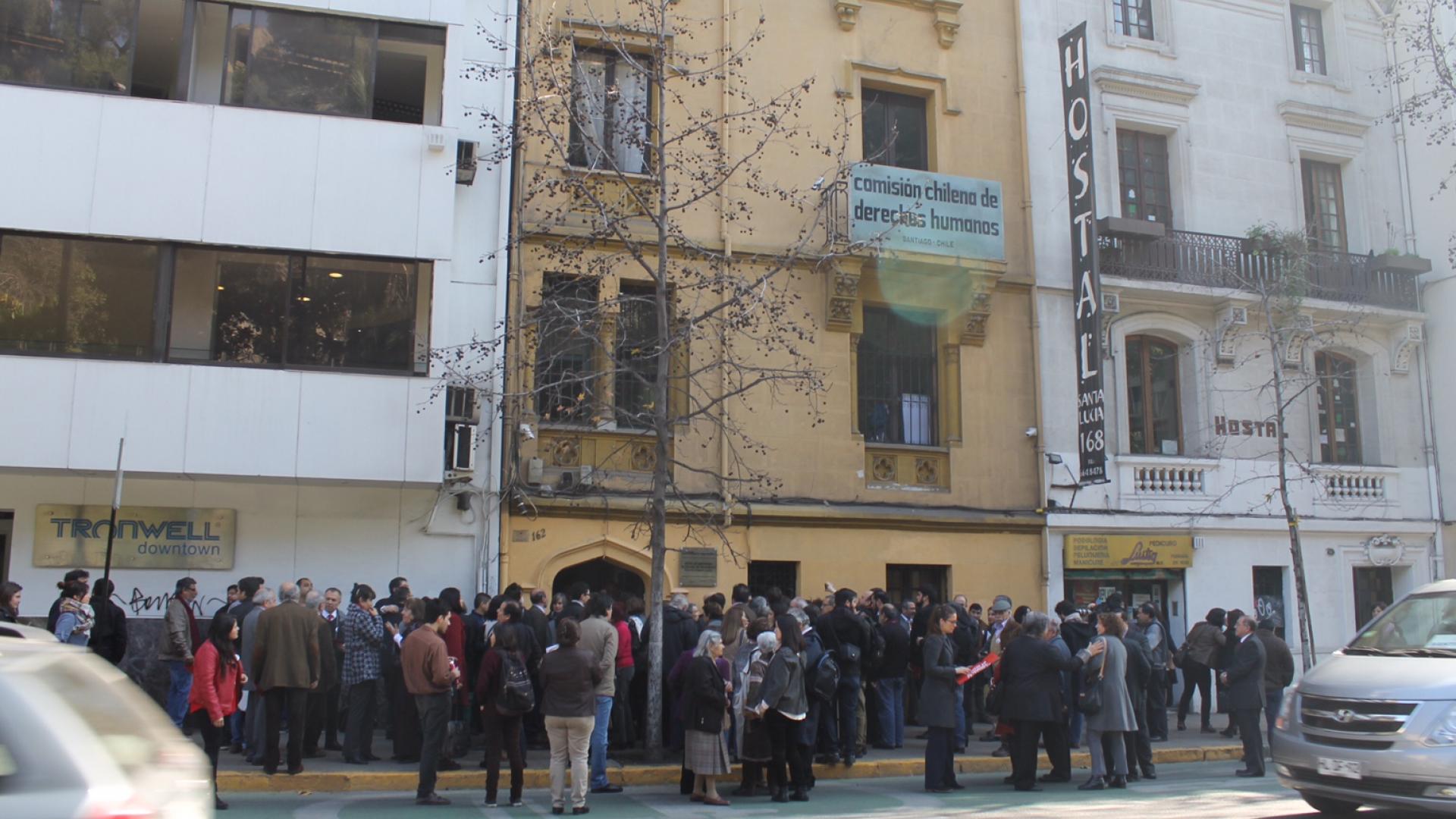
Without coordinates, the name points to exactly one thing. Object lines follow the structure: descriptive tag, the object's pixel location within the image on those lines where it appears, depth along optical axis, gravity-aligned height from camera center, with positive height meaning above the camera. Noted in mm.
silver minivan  8586 -880
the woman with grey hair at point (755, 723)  11250 -1119
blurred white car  4262 -544
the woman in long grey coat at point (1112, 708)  12281 -1047
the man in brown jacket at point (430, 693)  10812 -803
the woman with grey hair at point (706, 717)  11078 -1044
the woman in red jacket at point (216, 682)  10422 -692
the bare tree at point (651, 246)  15602 +5182
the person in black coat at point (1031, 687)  12148 -831
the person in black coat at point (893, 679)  14602 -919
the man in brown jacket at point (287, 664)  11289 -560
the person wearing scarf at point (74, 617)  11641 -130
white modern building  14852 +3877
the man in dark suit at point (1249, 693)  12977 -941
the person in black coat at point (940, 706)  12047 -1009
